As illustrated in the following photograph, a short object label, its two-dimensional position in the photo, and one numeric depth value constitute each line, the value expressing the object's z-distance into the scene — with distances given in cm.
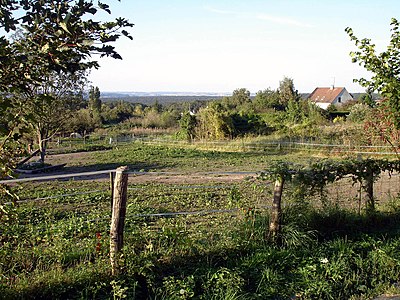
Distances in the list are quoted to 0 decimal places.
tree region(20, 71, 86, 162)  2336
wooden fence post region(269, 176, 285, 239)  534
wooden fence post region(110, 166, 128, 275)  426
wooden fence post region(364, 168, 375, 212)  649
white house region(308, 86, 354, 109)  7512
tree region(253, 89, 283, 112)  4892
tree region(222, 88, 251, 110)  5752
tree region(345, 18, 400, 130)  645
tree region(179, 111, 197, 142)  3462
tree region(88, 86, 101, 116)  5056
